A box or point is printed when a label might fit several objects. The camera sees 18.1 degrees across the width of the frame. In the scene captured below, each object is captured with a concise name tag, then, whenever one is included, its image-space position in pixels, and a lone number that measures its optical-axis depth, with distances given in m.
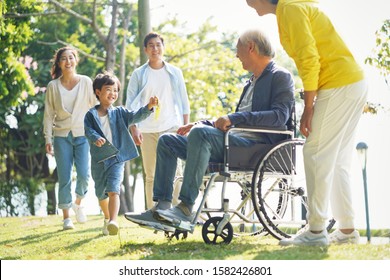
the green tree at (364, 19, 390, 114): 12.20
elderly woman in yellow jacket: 6.24
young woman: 10.01
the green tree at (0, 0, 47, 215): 15.50
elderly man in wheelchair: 6.47
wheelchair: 6.69
